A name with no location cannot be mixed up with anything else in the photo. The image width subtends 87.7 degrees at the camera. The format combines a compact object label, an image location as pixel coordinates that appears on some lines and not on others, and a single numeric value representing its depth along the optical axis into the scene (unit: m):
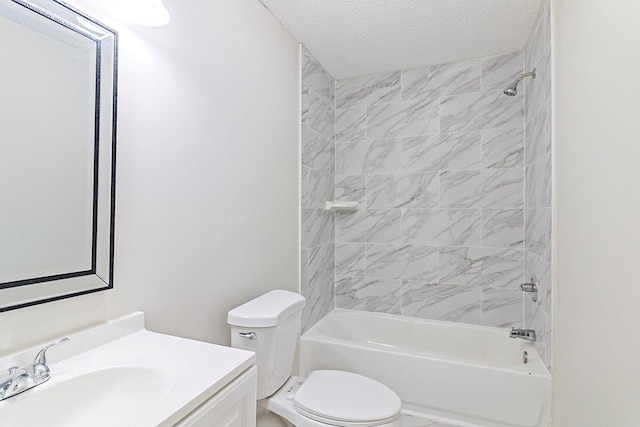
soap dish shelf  2.72
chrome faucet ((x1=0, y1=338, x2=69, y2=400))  0.74
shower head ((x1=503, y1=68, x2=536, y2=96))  2.07
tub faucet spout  2.09
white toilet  1.43
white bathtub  1.79
